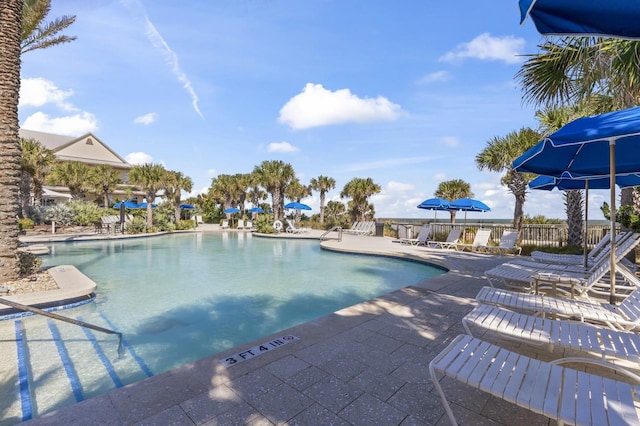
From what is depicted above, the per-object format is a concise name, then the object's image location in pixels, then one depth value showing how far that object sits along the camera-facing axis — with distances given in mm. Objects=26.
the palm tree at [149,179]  23209
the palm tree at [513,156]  12523
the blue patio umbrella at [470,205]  14078
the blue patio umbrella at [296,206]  25078
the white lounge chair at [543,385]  1519
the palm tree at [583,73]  5762
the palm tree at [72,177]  24266
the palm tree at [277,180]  25891
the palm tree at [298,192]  34141
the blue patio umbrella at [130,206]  26762
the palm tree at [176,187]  26341
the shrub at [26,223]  18516
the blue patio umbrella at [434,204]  15945
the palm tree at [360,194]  26461
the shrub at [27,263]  6762
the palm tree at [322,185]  32406
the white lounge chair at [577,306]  2929
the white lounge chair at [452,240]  13169
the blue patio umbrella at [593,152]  2715
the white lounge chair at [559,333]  2230
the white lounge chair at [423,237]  14614
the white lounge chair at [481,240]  11633
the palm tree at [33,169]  19891
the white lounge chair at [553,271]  4383
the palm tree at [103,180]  26312
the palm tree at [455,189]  24906
